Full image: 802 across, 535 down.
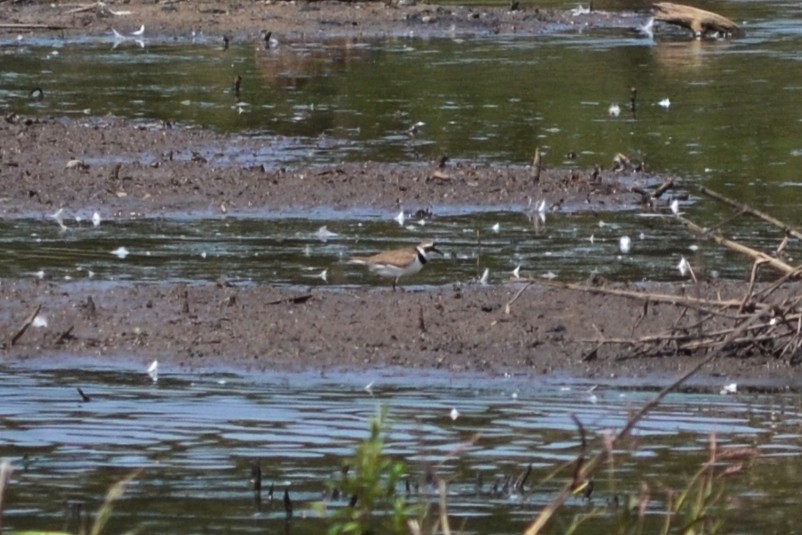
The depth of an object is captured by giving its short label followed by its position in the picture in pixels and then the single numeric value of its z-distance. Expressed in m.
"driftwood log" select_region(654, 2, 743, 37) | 59.96
